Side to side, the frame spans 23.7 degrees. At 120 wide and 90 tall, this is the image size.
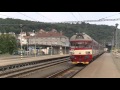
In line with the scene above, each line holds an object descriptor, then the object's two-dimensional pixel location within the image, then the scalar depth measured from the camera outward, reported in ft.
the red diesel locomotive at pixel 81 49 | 97.60
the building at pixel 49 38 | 412.67
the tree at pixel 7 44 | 265.95
